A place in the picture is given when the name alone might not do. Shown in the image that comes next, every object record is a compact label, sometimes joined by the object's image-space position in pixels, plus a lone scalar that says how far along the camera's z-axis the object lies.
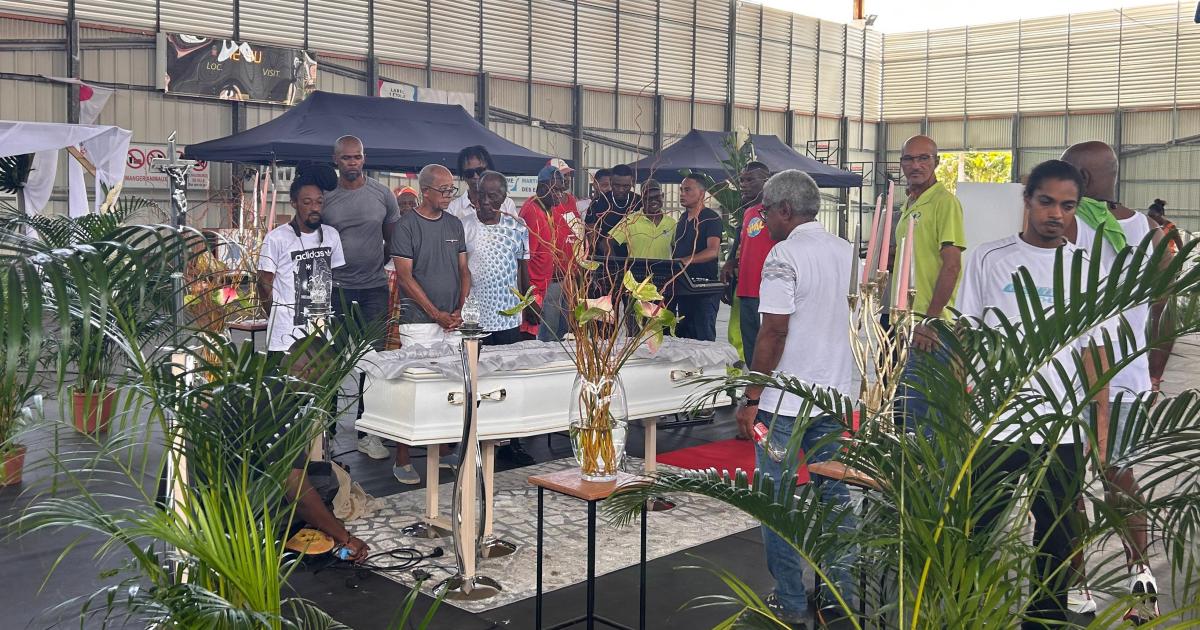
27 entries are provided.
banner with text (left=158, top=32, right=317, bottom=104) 14.89
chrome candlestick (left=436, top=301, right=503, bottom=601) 3.61
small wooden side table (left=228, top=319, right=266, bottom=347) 5.71
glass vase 3.22
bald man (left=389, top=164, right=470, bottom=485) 4.98
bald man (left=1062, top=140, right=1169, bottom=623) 3.13
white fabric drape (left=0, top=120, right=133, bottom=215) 7.40
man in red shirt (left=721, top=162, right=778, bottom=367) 5.72
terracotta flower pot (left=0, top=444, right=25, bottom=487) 4.82
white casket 3.83
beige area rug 3.87
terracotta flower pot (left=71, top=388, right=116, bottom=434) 5.69
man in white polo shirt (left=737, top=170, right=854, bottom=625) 3.23
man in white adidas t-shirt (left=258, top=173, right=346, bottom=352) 4.56
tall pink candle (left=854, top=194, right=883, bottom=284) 2.98
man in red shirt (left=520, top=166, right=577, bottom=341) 5.84
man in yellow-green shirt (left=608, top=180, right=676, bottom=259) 6.71
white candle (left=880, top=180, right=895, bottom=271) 2.88
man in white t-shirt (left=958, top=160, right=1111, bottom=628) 2.80
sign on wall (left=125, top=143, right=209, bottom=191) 14.42
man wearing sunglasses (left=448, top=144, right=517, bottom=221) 5.52
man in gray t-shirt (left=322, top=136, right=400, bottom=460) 5.23
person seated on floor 3.79
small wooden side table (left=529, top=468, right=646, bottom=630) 3.03
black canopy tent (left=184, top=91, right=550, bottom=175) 9.76
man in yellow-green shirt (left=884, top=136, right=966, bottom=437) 4.11
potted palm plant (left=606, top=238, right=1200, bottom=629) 1.96
